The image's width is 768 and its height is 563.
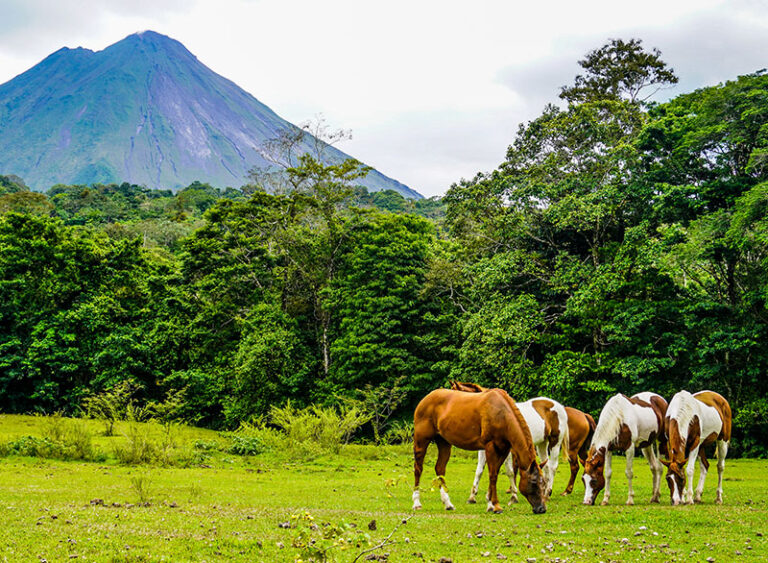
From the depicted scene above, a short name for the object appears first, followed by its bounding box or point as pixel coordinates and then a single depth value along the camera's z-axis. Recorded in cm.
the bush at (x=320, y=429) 2202
